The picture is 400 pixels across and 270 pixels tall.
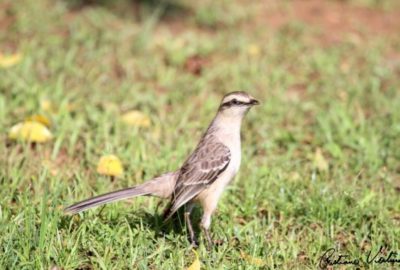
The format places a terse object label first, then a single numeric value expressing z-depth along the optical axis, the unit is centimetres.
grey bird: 1055
